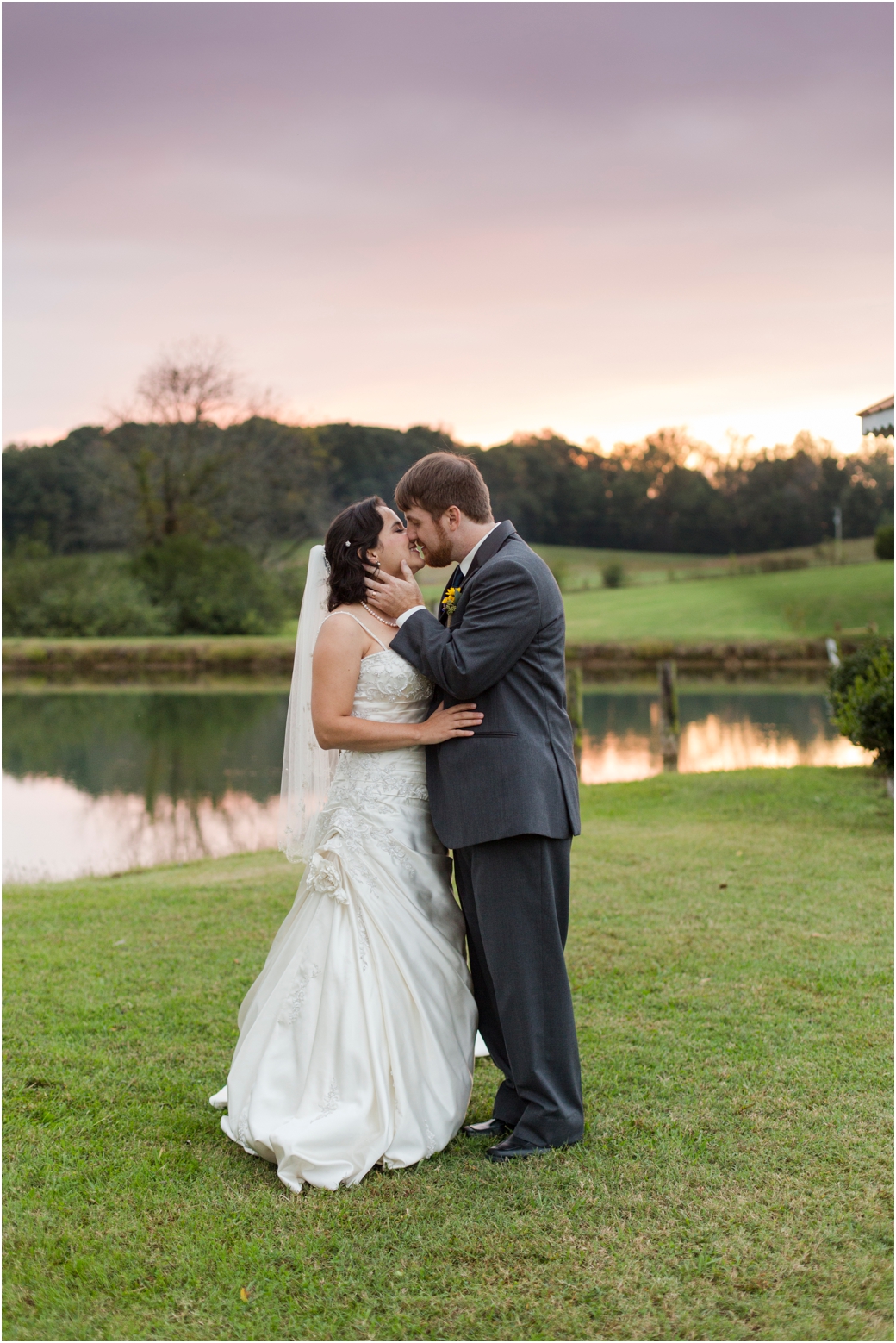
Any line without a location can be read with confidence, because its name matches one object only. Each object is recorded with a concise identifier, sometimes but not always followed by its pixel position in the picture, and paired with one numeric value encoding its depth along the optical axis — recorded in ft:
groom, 10.82
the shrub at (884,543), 138.21
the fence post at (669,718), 48.88
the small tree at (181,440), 123.03
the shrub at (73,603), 115.14
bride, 10.75
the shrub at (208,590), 120.57
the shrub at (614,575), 158.30
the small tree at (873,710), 31.22
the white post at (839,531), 153.58
